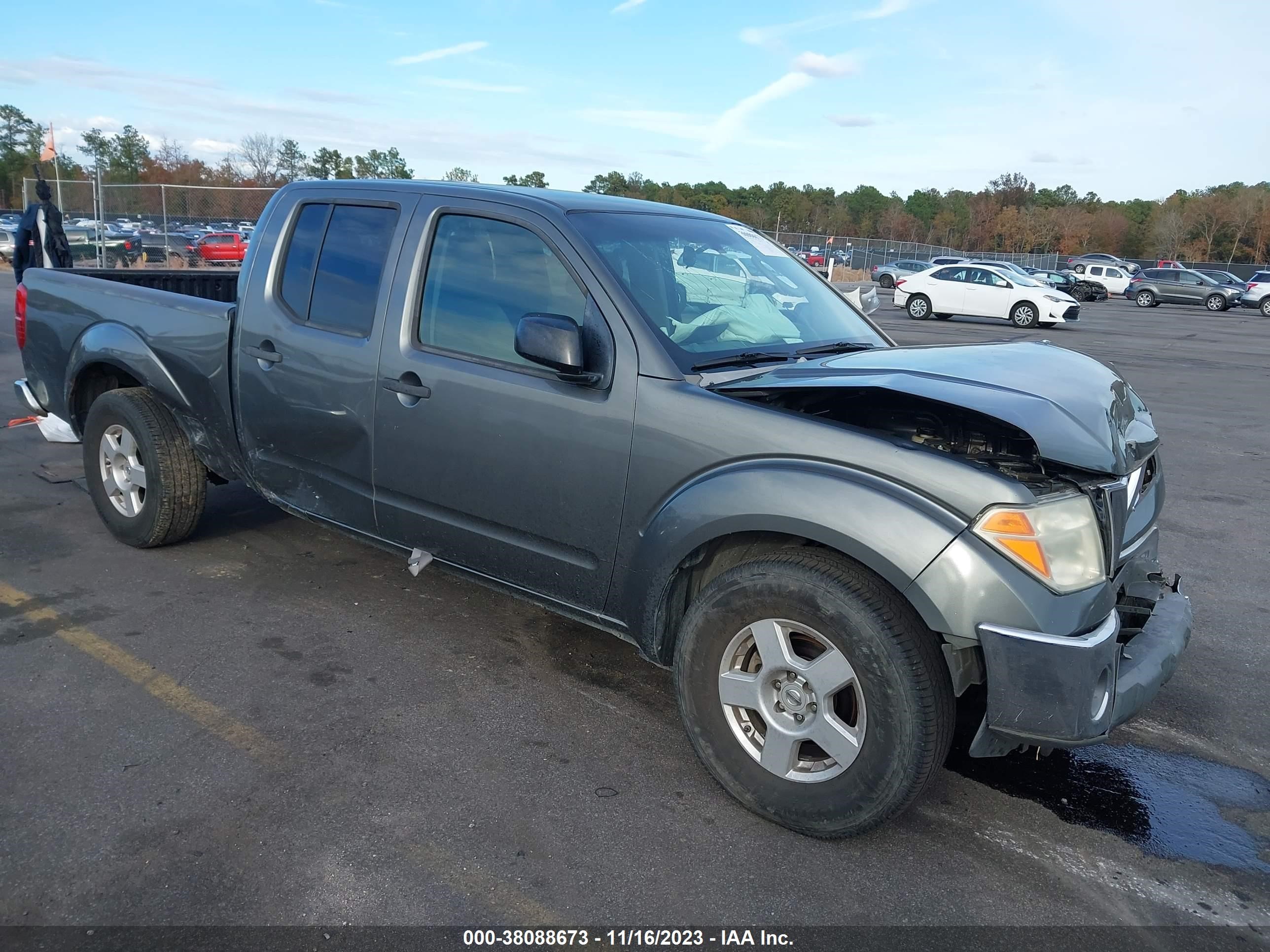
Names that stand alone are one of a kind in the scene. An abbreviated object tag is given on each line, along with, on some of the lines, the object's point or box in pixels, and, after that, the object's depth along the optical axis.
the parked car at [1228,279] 41.06
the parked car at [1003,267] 27.45
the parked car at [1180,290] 40.03
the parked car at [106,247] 23.88
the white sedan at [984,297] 25.78
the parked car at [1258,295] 37.91
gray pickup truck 2.63
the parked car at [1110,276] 46.69
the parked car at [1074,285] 41.88
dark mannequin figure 12.31
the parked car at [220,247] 24.55
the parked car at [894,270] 40.84
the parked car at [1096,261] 48.41
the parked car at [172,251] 24.50
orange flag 16.86
